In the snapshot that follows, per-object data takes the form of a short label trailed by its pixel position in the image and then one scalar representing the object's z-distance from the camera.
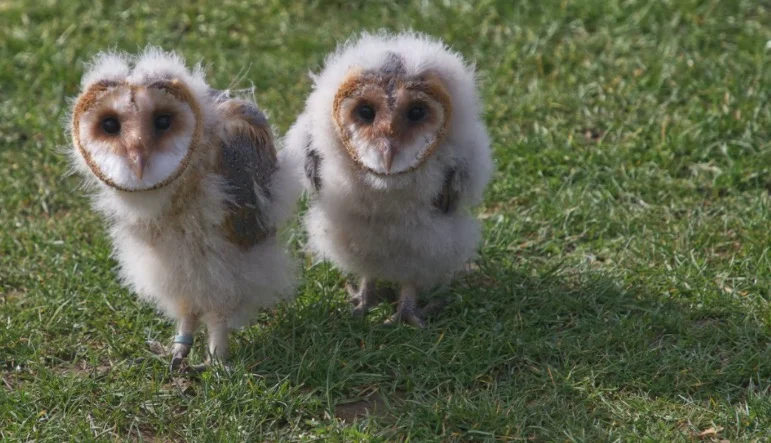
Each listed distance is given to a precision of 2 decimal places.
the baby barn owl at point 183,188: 8.24
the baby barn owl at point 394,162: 9.02
